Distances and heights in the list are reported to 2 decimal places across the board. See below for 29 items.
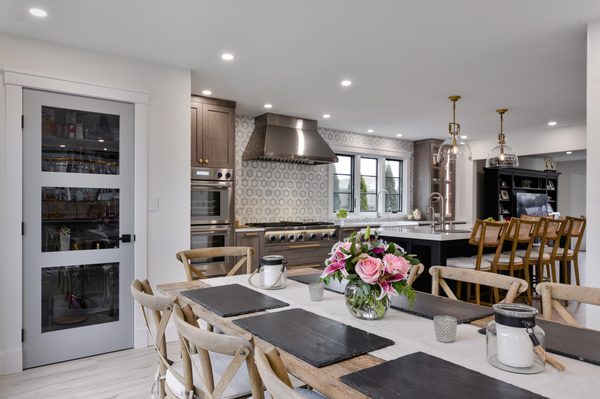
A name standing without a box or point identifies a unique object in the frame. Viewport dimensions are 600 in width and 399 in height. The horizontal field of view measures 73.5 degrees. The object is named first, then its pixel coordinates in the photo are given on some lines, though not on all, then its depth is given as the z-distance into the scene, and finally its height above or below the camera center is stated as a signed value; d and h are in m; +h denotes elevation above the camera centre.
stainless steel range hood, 5.28 +0.79
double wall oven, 4.33 -0.15
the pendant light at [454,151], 4.52 +0.56
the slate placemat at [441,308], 1.55 -0.45
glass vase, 1.49 -0.39
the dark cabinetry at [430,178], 7.35 +0.39
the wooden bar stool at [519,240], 4.24 -0.44
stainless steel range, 5.15 -0.55
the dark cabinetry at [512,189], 8.18 +0.22
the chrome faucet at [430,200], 7.09 -0.02
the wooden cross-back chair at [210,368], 1.04 -0.54
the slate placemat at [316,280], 2.03 -0.46
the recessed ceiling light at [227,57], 3.30 +1.19
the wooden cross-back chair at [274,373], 0.80 -0.37
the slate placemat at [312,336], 1.18 -0.45
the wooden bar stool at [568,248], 5.00 -0.61
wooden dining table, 0.99 -0.46
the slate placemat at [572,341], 1.15 -0.44
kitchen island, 3.99 -0.48
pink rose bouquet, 1.43 -0.26
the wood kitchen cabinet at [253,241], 4.83 -0.51
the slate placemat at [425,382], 0.94 -0.45
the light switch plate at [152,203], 3.42 -0.03
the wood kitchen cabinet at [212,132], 4.38 +0.75
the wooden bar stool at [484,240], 3.99 -0.41
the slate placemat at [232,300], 1.67 -0.45
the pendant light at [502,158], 4.95 +0.51
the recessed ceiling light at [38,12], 2.51 +1.19
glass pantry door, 2.99 -0.21
